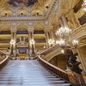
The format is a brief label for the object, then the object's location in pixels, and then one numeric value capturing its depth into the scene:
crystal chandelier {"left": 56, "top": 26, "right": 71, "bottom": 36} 6.15
